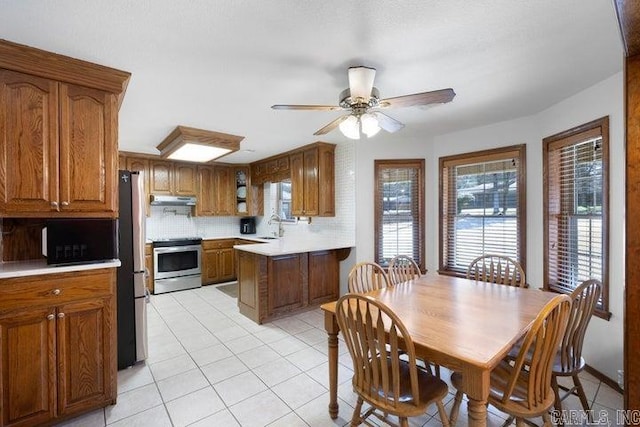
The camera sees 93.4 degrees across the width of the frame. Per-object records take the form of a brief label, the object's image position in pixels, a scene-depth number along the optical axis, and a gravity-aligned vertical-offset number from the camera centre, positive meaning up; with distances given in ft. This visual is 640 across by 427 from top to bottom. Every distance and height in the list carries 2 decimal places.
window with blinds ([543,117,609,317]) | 7.79 +0.04
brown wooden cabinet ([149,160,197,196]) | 16.10 +1.97
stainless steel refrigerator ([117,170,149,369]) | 8.30 -1.70
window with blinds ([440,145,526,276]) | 10.85 +0.13
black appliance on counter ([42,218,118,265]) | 6.28 -0.56
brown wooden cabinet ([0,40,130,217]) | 5.81 +1.67
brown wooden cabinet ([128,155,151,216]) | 15.30 +2.50
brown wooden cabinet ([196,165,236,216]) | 17.75 +1.36
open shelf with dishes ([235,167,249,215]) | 19.17 +1.45
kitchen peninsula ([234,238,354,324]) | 11.57 -2.65
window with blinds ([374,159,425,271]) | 13.32 -0.05
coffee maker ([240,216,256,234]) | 20.03 -0.82
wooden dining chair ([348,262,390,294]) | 7.94 -1.91
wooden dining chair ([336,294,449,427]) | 4.60 -2.67
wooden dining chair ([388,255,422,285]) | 9.01 -1.87
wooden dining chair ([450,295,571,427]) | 4.48 -2.54
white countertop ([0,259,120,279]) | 5.66 -1.06
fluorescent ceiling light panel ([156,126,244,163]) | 11.39 +2.81
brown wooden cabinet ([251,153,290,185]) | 16.19 +2.46
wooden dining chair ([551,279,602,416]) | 5.57 -2.36
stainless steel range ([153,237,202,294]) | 15.57 -2.71
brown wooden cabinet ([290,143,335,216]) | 13.94 +1.45
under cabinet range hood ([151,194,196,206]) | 16.01 +0.74
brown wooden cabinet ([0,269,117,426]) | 5.59 -2.61
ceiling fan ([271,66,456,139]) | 6.04 +2.27
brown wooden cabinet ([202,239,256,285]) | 17.31 -2.79
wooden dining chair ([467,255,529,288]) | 8.39 -1.92
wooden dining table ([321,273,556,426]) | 4.17 -2.03
